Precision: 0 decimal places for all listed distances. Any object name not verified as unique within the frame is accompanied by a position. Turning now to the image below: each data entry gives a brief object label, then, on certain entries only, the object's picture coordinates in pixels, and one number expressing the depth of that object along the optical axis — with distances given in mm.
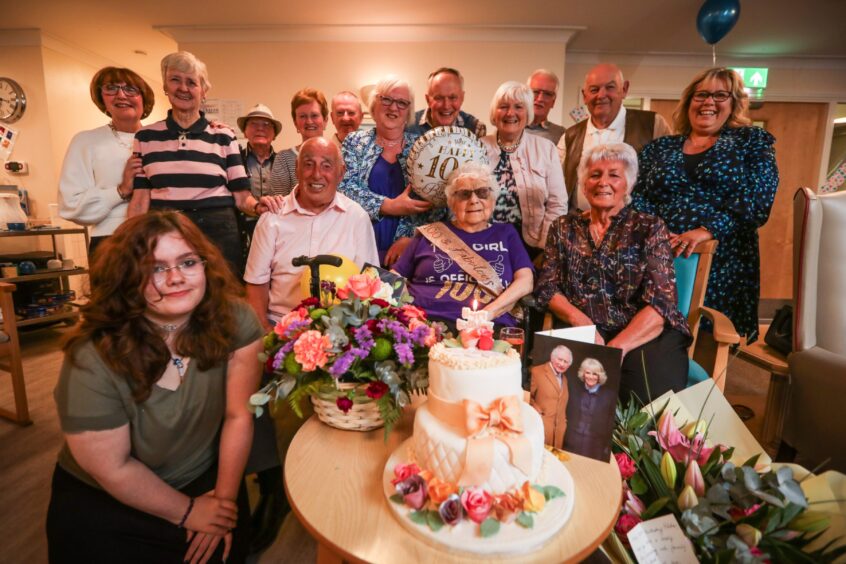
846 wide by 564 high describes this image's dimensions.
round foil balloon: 1988
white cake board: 699
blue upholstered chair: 1761
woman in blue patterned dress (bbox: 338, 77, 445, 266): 2219
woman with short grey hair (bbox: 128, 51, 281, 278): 2071
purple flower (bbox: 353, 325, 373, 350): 1021
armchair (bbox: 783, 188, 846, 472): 1397
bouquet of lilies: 839
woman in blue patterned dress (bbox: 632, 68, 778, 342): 1967
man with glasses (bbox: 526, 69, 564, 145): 2984
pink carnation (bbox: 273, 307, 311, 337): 1080
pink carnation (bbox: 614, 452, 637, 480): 1015
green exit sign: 4738
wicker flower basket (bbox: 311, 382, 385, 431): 1034
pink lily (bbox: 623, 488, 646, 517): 973
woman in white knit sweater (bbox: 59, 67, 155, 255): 2135
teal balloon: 3458
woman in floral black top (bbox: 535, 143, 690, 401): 1682
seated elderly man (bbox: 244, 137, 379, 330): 1944
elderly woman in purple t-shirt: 1925
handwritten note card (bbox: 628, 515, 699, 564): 861
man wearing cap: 2881
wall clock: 4582
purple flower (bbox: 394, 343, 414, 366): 1024
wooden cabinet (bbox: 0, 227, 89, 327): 3607
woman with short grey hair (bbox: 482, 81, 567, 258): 2223
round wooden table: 725
